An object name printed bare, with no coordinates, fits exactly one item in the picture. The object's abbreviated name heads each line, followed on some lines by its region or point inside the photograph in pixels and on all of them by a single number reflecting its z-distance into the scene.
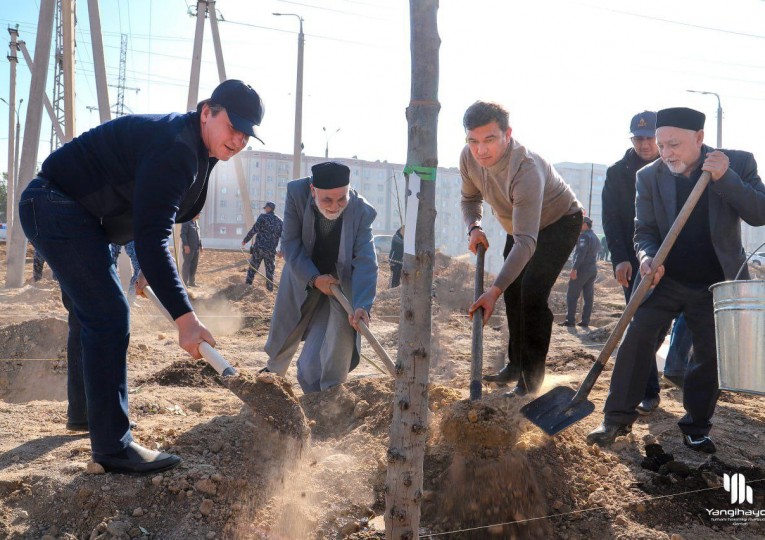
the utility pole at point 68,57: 9.77
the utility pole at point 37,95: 10.73
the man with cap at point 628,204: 4.42
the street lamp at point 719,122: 24.57
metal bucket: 2.64
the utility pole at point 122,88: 43.08
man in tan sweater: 3.39
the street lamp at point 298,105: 16.72
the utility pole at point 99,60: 9.73
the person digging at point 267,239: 12.79
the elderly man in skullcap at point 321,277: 4.31
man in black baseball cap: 2.72
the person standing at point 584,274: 10.40
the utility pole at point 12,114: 18.98
